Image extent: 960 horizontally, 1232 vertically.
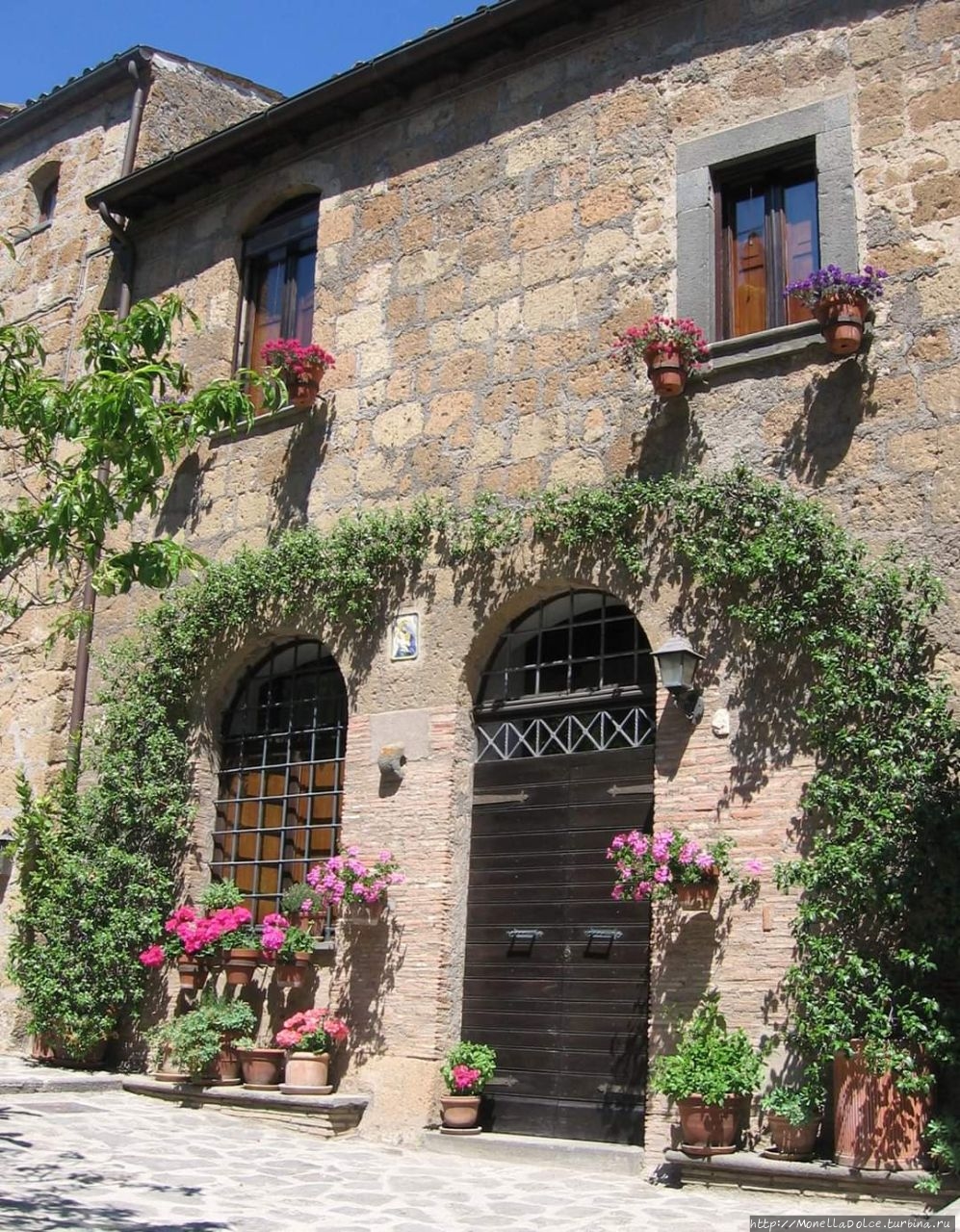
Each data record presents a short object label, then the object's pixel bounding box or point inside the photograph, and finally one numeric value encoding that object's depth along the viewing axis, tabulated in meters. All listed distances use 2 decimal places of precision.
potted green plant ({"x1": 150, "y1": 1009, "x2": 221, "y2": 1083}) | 9.82
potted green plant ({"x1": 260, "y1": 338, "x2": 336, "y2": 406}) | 10.93
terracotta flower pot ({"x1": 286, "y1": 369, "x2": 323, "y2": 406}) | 10.94
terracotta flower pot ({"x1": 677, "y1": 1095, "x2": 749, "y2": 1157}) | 7.51
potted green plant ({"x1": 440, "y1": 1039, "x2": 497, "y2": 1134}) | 8.76
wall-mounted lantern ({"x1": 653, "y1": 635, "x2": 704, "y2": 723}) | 8.40
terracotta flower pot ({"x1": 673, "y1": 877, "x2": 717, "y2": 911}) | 8.07
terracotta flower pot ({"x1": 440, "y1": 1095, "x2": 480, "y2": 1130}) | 8.75
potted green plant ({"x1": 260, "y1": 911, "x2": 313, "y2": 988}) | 9.72
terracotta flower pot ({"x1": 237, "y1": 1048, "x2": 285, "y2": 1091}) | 9.68
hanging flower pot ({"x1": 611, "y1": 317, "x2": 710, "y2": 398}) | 8.93
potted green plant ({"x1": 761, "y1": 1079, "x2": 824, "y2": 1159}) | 7.22
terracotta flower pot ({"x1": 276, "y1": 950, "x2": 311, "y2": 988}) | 9.75
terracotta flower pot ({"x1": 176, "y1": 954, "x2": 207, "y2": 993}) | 10.28
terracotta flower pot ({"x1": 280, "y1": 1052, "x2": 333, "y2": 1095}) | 9.24
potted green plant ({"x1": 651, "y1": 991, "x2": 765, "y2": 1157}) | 7.50
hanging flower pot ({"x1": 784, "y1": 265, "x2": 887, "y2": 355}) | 8.27
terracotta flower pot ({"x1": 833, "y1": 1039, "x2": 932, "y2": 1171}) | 6.88
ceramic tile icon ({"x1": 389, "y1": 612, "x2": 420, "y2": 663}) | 9.99
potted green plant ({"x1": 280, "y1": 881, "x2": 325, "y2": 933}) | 9.77
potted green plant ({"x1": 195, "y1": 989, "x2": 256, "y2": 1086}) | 9.89
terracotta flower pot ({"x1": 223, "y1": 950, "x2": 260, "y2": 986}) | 10.01
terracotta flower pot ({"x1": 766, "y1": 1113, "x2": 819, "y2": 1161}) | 7.25
